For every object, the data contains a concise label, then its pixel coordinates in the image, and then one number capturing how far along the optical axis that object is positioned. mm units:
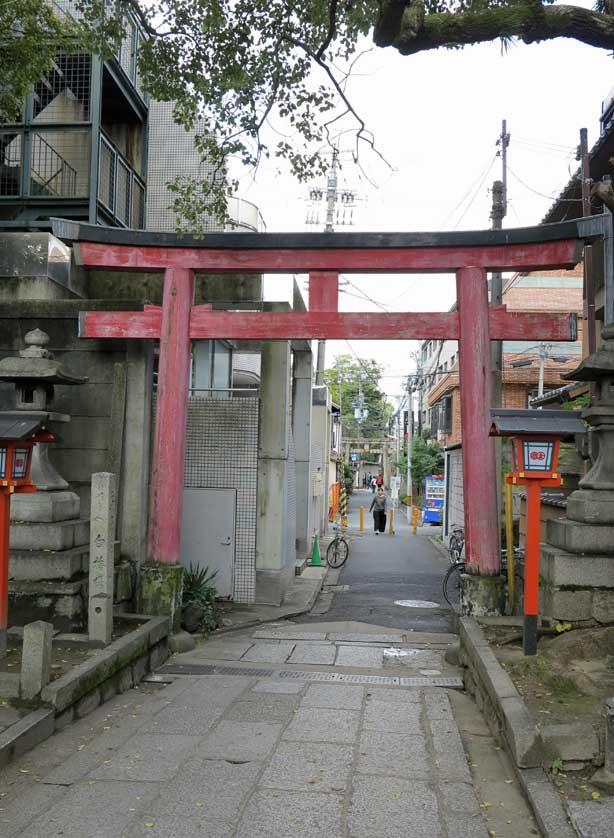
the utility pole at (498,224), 15859
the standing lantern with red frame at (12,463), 7309
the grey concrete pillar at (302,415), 17453
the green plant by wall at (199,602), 10641
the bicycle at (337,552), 19703
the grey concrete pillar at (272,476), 13219
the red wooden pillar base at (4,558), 7309
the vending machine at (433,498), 34188
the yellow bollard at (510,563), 9781
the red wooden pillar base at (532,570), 7352
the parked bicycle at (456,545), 19159
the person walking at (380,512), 30422
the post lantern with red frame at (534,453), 7477
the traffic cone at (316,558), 19125
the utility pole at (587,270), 16270
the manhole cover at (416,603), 14388
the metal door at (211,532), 12977
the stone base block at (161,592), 10023
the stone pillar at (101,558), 8023
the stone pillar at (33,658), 6022
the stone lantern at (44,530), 8680
